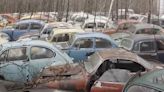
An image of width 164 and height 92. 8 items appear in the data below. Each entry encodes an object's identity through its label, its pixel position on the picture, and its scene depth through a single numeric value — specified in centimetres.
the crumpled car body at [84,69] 839
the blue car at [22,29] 2022
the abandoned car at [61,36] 1523
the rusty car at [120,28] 1961
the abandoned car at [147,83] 589
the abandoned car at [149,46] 1184
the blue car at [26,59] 1029
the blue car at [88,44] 1302
